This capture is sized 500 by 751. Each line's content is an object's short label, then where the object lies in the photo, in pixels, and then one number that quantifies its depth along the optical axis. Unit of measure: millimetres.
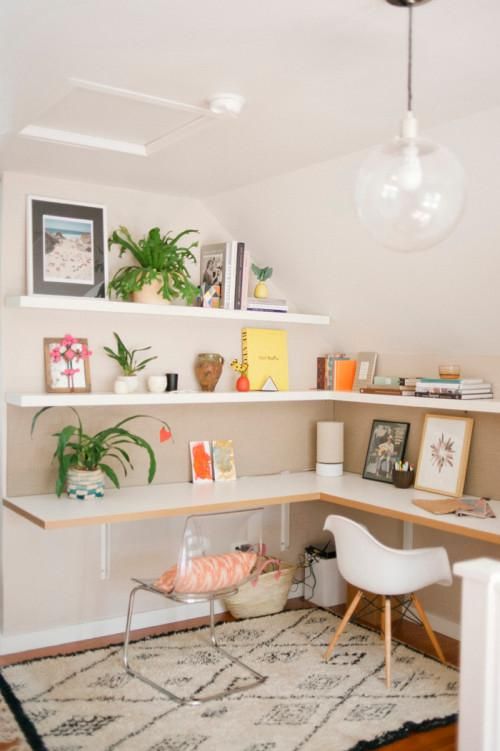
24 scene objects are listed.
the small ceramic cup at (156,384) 3855
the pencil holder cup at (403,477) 3949
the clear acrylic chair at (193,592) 3158
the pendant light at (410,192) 1769
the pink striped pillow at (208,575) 3160
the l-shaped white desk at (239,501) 3219
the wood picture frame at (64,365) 3705
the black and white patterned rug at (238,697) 2846
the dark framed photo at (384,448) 4203
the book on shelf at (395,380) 3932
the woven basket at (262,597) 4064
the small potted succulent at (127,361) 3809
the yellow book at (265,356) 4297
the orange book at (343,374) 4402
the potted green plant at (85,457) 3576
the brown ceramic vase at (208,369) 4062
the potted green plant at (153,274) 3756
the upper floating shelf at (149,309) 3484
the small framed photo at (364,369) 4254
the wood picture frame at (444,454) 3807
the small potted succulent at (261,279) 4203
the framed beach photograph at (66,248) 3676
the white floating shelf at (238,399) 3490
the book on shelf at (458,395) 3622
